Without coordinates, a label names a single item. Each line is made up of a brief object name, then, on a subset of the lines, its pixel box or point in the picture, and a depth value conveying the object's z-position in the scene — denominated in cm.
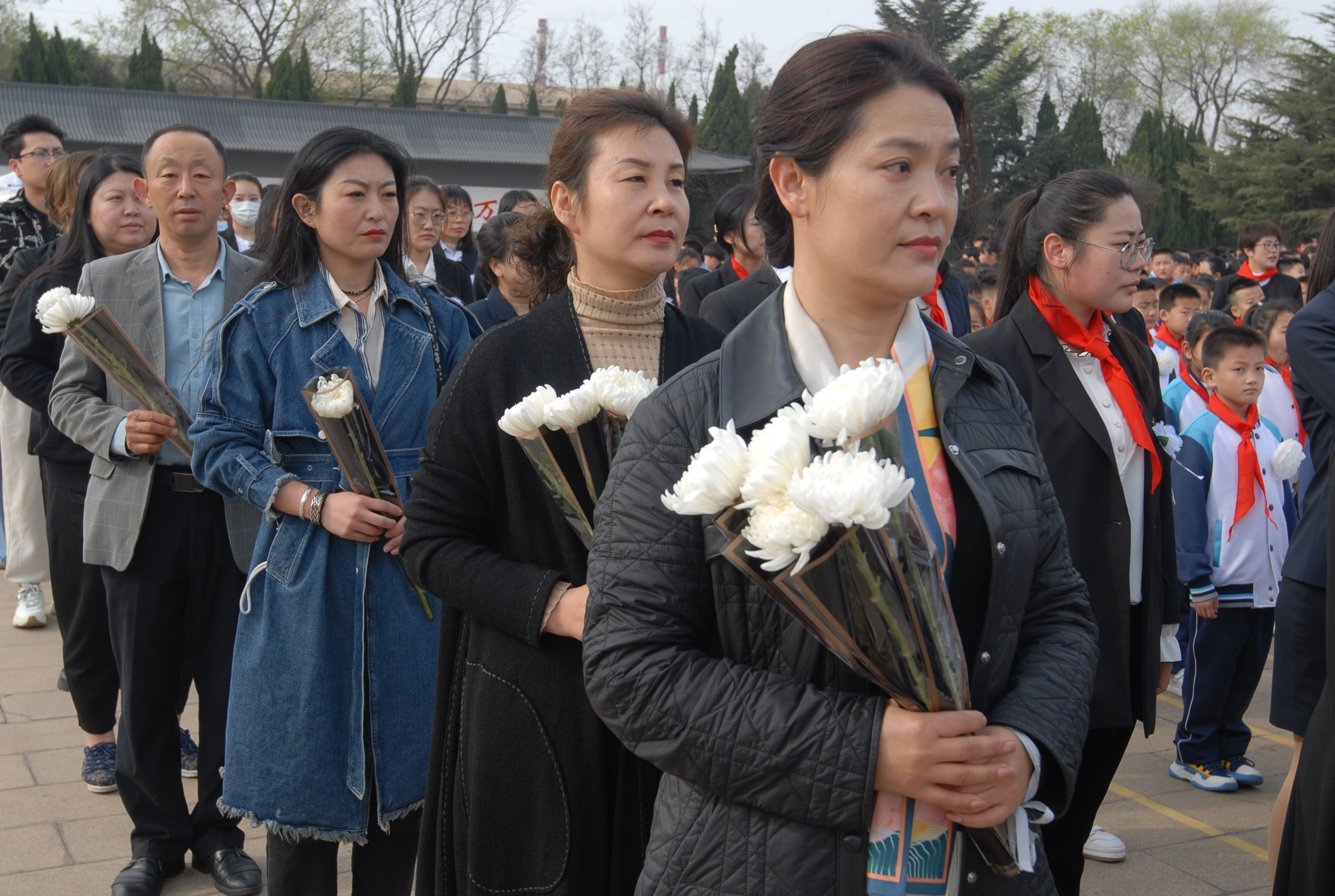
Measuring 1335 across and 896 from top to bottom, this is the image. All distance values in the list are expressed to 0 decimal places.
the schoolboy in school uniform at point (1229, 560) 490
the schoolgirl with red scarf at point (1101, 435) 336
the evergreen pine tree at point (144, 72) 3344
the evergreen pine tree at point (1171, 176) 3956
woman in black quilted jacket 154
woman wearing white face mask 877
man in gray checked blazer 375
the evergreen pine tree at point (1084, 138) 4081
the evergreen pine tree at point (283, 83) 3575
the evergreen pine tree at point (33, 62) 3238
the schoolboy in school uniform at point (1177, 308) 877
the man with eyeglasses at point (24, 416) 632
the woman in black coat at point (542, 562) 237
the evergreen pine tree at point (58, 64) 3294
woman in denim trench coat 298
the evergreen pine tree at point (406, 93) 3897
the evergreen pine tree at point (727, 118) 3938
